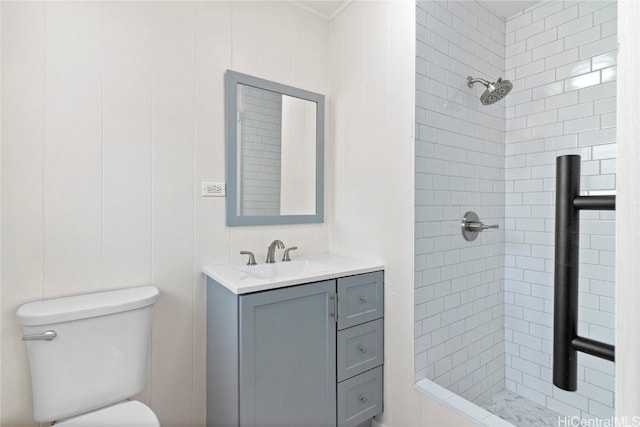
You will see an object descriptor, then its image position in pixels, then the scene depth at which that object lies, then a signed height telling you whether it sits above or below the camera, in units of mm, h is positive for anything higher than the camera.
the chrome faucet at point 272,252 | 1807 -242
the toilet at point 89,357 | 1191 -590
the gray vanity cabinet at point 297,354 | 1335 -672
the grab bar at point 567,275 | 418 -87
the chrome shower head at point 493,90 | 1728 +669
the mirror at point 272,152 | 1767 +346
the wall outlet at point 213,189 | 1687 +109
